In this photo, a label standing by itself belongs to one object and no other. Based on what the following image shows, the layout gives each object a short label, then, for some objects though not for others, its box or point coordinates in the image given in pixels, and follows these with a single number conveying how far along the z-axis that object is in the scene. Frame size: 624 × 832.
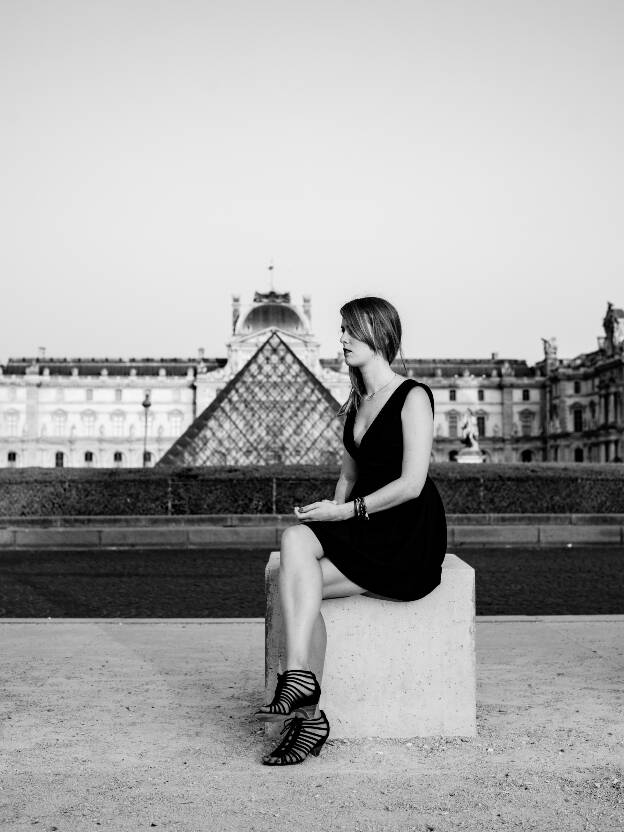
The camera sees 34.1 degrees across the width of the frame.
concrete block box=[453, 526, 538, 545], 15.16
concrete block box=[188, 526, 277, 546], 15.02
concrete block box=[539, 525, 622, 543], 15.12
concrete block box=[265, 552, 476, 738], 3.59
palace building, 90.94
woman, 3.32
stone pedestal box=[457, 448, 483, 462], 34.97
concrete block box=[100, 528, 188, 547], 14.98
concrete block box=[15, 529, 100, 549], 14.73
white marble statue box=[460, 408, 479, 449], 35.34
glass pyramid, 24.39
